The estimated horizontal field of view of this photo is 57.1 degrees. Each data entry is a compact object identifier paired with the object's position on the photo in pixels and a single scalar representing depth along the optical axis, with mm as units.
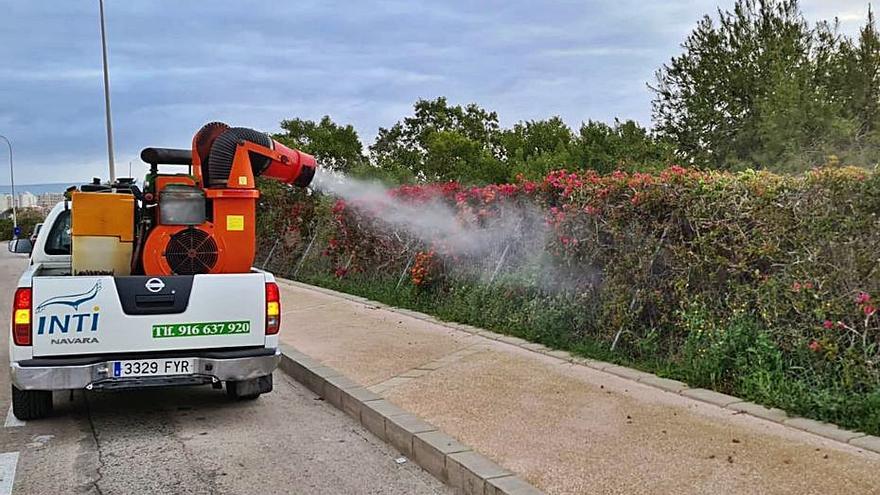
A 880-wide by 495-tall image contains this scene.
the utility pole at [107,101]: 27547
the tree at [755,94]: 24094
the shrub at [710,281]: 5852
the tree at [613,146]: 22109
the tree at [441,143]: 26641
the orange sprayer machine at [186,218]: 7070
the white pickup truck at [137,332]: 6031
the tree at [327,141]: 27391
